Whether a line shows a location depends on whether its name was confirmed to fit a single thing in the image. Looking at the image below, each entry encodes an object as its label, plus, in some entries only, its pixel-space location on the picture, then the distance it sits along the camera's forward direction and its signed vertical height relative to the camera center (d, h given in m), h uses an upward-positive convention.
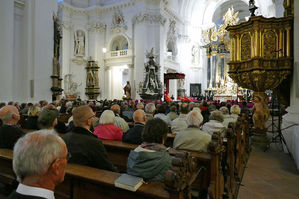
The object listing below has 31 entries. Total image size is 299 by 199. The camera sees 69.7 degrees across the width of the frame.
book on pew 1.48 -0.60
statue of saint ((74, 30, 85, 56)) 18.23 +4.64
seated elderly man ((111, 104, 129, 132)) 3.95 -0.47
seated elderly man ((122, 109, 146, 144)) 2.97 -0.47
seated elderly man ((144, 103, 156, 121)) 5.22 -0.26
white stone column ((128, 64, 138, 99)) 17.24 +1.42
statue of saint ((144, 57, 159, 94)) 15.57 +1.48
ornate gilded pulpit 5.23 +1.09
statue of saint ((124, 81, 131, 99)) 16.74 +0.61
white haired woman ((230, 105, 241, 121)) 5.48 -0.29
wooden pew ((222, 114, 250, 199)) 2.79 -0.93
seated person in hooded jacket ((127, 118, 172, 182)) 1.67 -0.48
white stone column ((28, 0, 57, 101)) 8.46 +2.04
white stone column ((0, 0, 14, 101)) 7.69 +1.71
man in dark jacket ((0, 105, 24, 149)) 2.74 -0.39
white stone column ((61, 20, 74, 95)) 17.47 +4.20
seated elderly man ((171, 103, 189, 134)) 3.87 -0.48
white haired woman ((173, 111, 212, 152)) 2.62 -0.49
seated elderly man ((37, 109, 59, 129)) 2.88 -0.28
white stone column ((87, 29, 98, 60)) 18.67 +4.65
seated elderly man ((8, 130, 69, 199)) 1.08 -0.34
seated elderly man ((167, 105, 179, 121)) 5.40 -0.39
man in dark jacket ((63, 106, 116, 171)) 2.11 -0.51
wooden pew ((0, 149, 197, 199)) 1.30 -0.62
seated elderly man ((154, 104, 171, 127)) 5.17 -0.26
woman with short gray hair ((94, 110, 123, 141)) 3.27 -0.48
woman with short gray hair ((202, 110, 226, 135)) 3.50 -0.42
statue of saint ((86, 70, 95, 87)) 17.80 +1.59
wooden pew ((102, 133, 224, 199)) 2.14 -0.71
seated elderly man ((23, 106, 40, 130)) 4.27 -0.41
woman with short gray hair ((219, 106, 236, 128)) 4.47 -0.41
